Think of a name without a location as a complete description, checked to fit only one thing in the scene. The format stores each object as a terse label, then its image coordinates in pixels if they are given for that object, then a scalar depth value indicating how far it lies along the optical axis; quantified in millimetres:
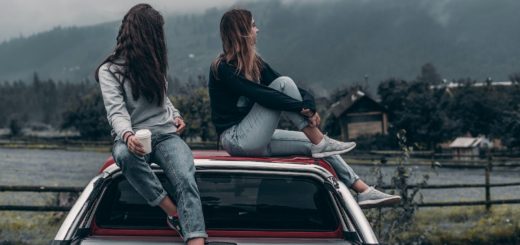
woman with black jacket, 3992
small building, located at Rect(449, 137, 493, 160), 57941
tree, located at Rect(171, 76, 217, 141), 54812
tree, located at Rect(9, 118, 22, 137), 118400
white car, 3473
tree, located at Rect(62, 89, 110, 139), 87088
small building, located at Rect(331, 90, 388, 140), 73688
